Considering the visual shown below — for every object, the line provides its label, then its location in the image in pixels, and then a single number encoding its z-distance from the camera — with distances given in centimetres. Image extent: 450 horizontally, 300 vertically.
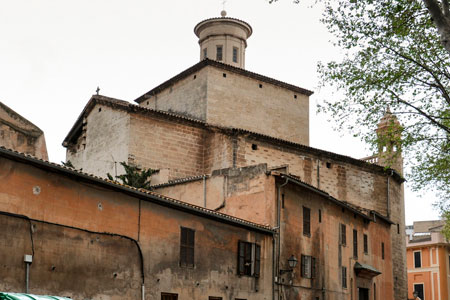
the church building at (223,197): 1666
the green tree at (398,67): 1831
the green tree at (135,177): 3028
